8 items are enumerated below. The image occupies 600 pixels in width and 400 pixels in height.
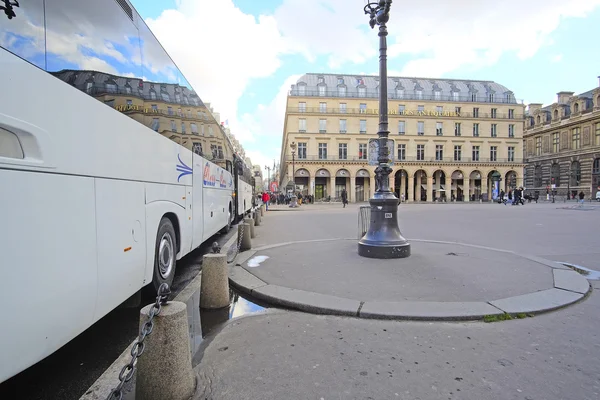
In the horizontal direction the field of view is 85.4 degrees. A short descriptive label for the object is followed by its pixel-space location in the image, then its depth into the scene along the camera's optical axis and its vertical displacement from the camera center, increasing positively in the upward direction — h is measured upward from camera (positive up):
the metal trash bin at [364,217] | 9.25 -0.75
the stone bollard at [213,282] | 4.38 -1.23
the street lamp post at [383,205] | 6.91 -0.31
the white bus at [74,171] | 2.10 +0.20
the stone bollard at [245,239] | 8.14 -1.18
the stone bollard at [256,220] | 15.07 -1.29
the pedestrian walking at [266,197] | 32.51 -0.48
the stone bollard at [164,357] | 2.24 -1.15
